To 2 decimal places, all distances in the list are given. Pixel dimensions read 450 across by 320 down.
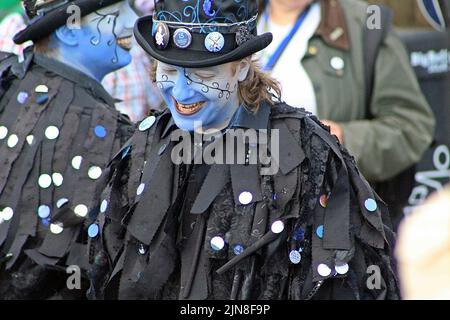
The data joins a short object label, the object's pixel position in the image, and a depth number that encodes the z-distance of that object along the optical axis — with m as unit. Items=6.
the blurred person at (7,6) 11.34
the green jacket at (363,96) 9.57
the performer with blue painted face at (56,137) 7.64
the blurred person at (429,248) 3.49
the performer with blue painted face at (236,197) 6.48
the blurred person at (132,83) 10.18
